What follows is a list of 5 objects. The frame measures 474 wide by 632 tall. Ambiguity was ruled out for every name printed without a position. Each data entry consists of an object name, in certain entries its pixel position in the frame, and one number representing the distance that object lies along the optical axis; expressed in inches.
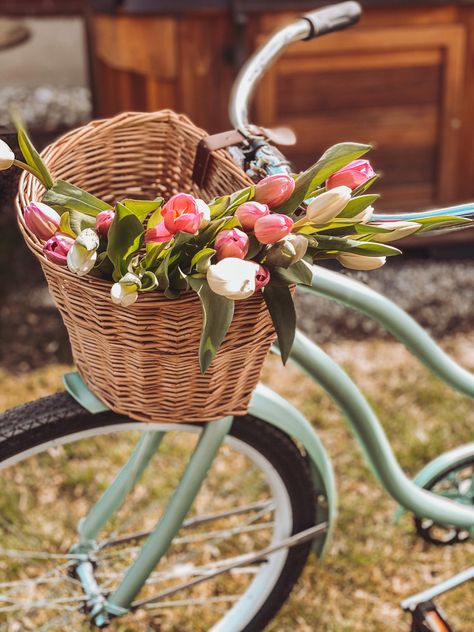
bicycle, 54.1
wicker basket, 41.3
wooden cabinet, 120.0
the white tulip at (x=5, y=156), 37.9
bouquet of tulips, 37.4
